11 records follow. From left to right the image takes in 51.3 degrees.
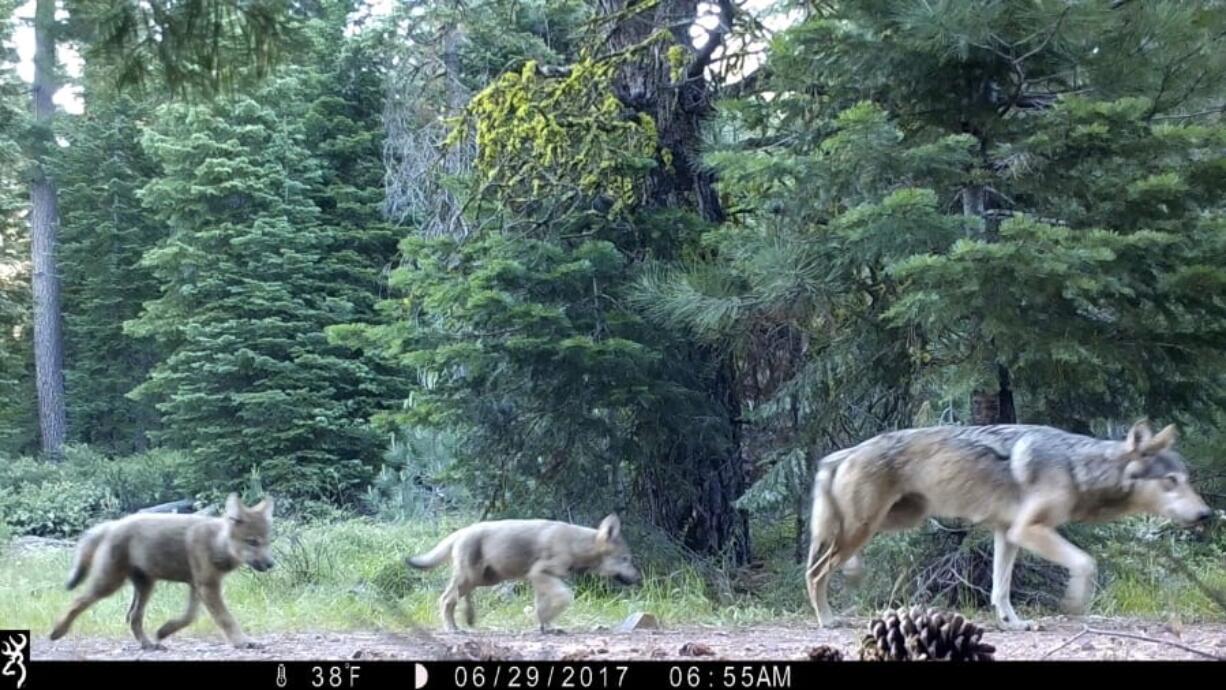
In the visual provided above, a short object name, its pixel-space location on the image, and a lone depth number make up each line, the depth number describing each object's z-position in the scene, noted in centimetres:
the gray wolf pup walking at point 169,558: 625
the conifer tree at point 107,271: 2502
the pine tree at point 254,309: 1997
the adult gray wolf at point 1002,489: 692
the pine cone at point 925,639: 411
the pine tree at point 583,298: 1115
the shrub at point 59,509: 1798
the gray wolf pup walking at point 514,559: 765
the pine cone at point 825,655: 428
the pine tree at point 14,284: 2319
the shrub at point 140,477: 1927
